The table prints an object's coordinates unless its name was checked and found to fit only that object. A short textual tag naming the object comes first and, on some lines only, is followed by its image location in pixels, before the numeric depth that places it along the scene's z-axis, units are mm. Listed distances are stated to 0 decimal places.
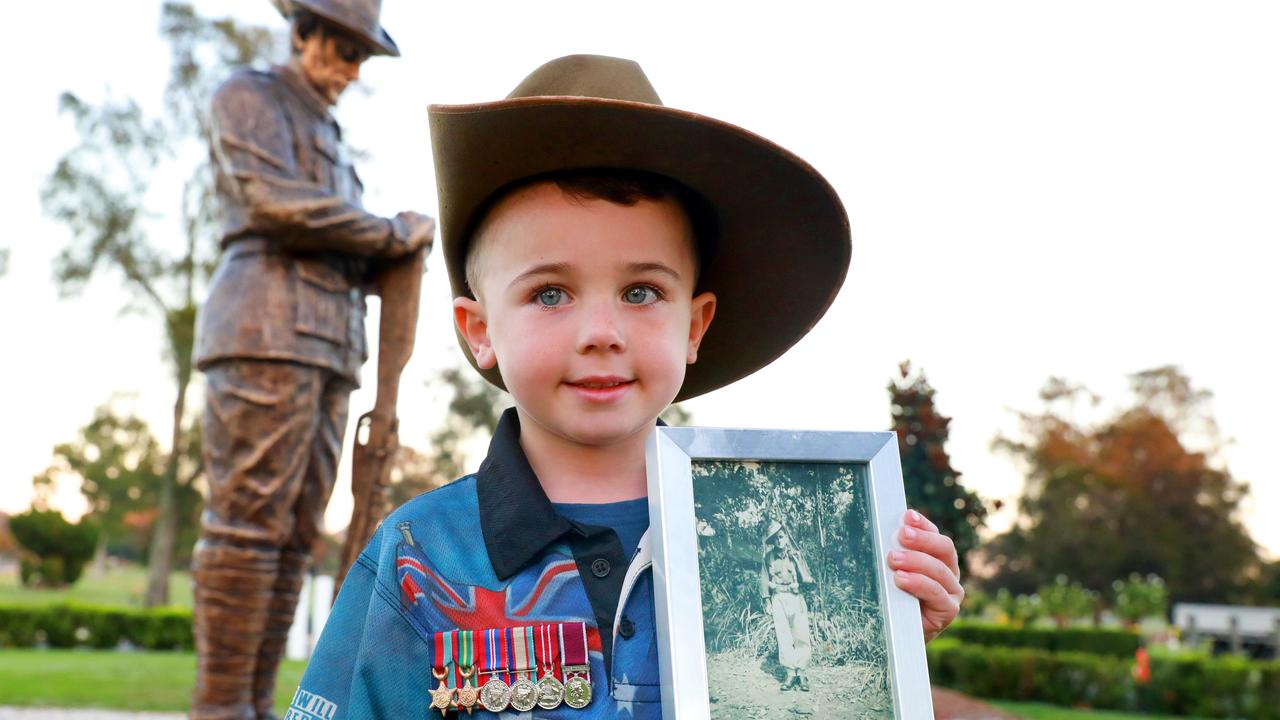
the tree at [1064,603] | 28156
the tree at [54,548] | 38469
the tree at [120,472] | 30094
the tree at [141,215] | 24891
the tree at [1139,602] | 29391
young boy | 1674
